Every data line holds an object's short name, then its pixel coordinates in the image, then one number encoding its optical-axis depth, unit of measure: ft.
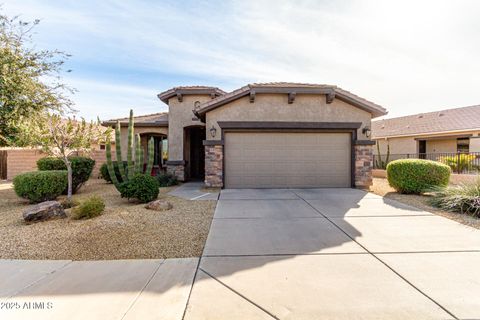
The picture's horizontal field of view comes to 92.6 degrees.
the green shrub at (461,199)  20.36
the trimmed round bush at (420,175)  27.86
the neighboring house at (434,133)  53.57
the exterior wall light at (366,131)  33.40
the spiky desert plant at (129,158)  26.37
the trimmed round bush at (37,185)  23.48
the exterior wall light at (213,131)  32.78
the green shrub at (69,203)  22.45
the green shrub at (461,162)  39.50
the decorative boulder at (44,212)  17.65
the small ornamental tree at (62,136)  23.73
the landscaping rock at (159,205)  21.51
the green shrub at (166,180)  37.32
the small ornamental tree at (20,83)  34.55
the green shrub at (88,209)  18.29
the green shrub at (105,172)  38.82
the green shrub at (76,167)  30.12
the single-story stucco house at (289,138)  32.55
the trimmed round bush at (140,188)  23.71
